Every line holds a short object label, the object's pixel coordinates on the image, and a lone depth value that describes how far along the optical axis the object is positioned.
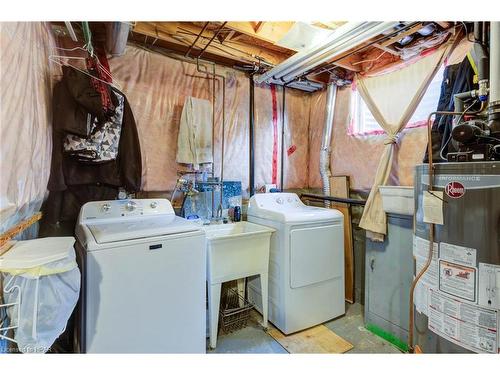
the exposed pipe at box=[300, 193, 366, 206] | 2.53
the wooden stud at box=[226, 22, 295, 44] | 2.05
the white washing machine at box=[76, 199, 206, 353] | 1.37
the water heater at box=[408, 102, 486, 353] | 1.30
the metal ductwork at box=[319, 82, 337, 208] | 2.93
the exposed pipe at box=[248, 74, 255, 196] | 2.90
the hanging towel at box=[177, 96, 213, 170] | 2.40
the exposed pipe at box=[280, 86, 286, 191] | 3.15
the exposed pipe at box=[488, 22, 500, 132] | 1.29
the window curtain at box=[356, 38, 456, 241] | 2.12
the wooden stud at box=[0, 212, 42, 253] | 1.04
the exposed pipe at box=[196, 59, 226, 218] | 2.65
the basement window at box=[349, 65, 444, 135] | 2.12
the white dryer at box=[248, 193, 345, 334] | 2.14
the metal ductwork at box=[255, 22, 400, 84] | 1.73
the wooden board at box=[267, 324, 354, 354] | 1.97
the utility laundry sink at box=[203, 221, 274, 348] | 1.99
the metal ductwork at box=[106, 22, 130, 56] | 1.64
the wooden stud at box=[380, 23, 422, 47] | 1.87
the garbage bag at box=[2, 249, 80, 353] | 0.91
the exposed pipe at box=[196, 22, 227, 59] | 2.00
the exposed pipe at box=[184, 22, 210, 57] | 2.03
